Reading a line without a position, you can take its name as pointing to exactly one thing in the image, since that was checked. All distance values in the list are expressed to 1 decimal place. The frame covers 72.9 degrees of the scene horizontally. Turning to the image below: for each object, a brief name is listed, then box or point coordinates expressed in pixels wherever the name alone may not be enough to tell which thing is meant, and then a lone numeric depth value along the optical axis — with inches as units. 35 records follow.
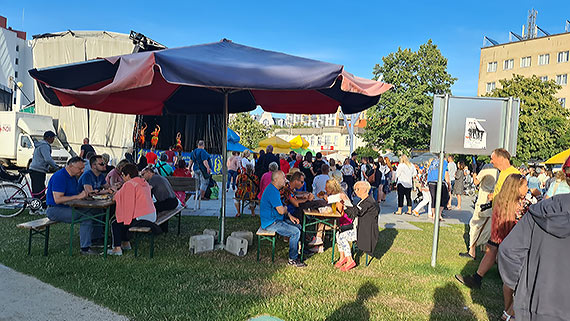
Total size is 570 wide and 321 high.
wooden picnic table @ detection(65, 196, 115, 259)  216.7
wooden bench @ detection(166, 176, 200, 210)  366.9
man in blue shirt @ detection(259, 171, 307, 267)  230.4
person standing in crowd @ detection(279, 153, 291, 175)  497.0
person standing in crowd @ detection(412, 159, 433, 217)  449.6
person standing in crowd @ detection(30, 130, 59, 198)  327.3
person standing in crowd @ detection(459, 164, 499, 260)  258.2
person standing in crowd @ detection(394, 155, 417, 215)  460.8
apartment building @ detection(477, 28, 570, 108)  2005.4
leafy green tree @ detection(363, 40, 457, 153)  1435.8
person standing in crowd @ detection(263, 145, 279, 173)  453.1
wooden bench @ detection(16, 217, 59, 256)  218.5
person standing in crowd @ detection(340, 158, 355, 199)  461.4
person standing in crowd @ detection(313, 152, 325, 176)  482.3
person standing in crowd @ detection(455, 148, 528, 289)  196.2
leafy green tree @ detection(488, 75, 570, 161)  1245.7
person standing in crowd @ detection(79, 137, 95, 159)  442.0
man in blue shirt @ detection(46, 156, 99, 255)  226.5
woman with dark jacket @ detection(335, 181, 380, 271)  229.3
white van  728.4
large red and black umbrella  163.9
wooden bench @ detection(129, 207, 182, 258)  221.0
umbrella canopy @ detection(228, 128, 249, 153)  1053.6
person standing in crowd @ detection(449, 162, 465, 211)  557.3
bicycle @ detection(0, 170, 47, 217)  330.3
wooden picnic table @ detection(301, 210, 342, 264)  235.5
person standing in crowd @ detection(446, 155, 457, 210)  526.9
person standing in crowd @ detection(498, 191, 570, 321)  96.6
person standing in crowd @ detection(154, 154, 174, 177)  398.3
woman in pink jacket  224.1
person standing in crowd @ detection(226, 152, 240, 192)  610.0
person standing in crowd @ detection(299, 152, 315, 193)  461.4
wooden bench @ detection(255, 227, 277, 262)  228.2
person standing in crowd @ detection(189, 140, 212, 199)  434.9
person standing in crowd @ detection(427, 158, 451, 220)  429.7
